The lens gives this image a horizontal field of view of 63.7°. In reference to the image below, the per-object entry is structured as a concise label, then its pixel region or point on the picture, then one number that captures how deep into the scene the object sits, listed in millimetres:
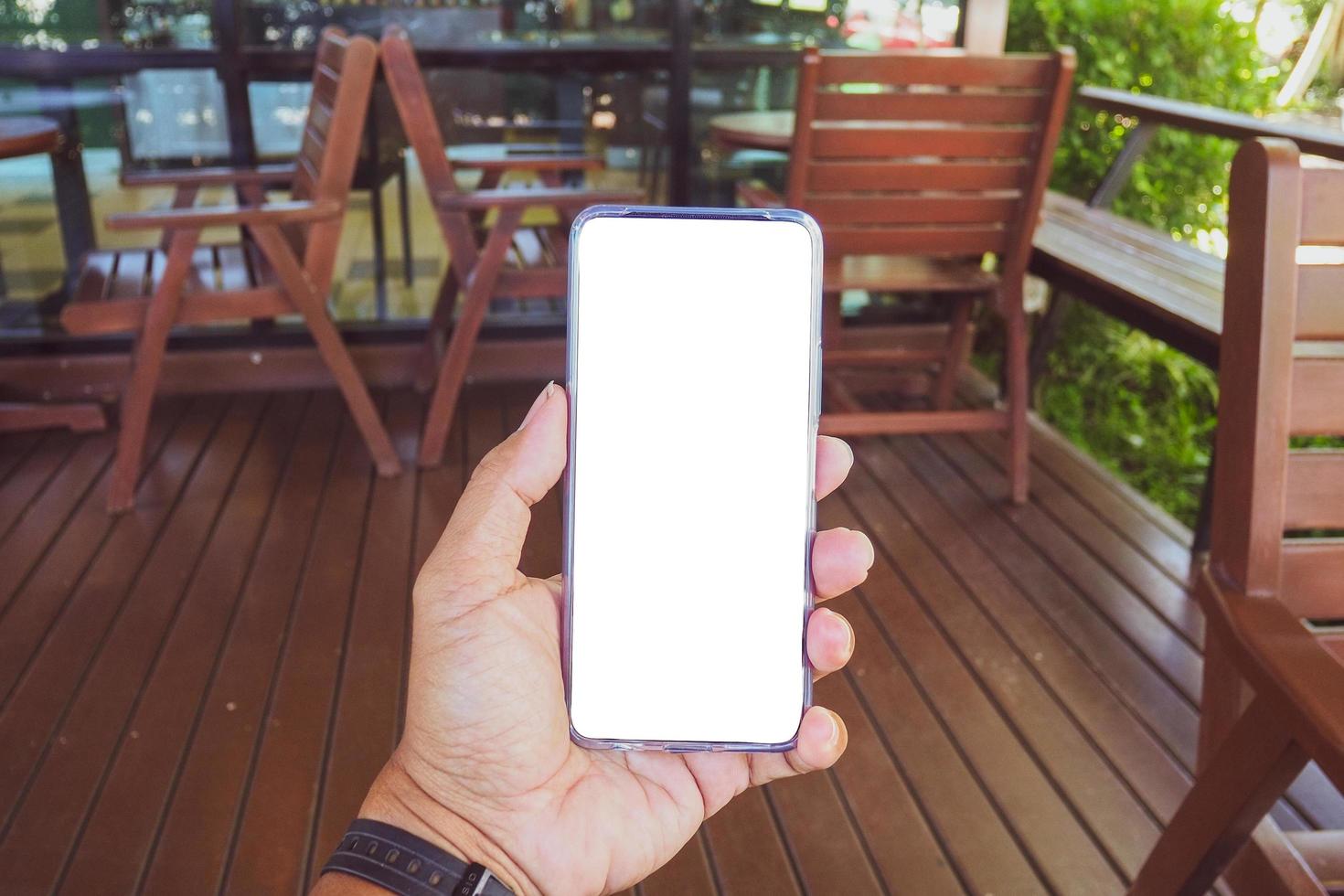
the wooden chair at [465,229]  2523
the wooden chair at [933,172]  2416
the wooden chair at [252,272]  2365
